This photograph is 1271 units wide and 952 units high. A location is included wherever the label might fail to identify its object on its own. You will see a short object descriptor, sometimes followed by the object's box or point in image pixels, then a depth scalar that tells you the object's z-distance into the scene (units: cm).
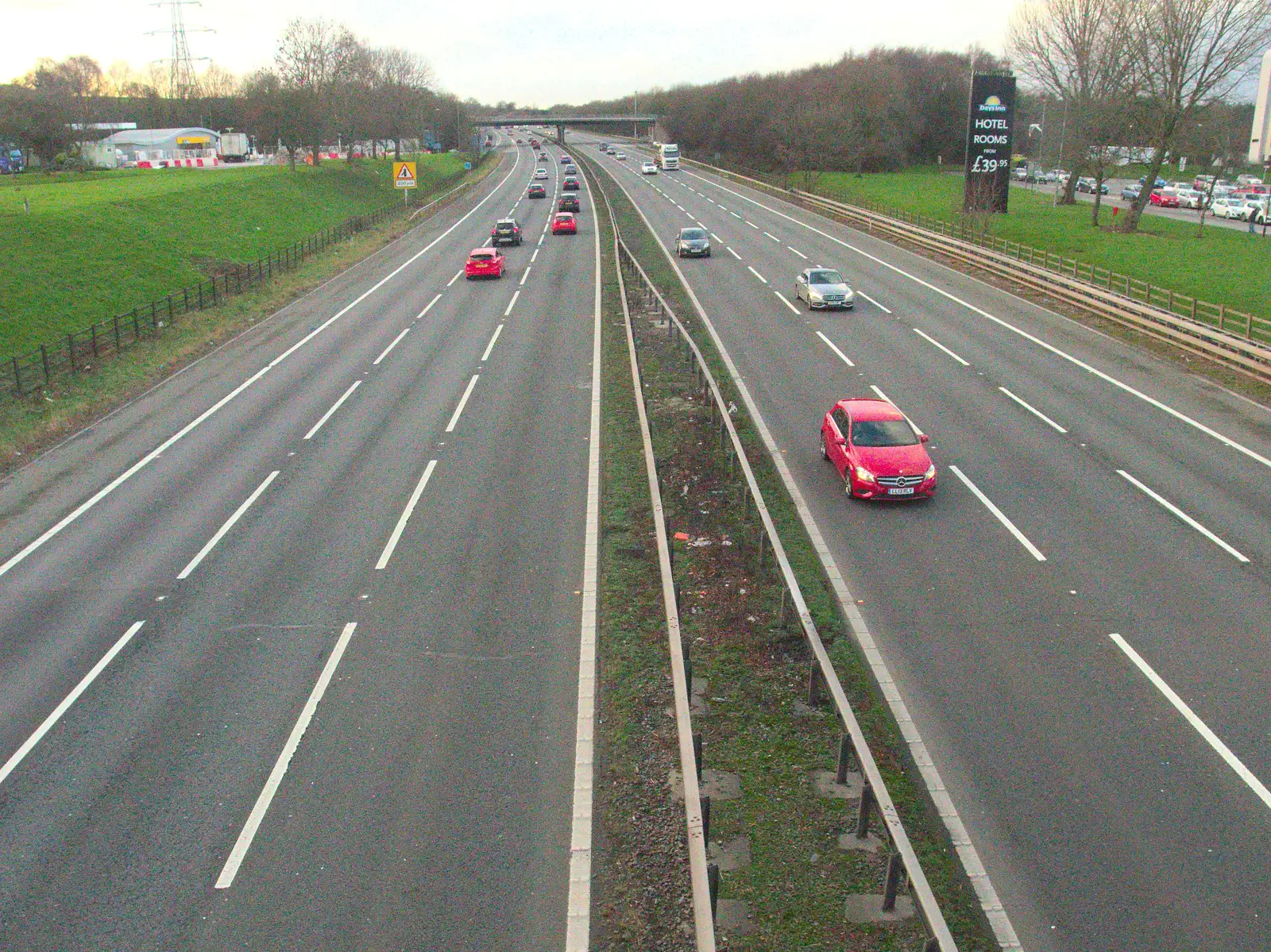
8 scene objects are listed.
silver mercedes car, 3556
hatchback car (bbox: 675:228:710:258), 4816
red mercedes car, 1831
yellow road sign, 6594
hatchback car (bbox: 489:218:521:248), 5425
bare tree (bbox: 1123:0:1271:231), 5088
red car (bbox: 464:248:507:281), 4412
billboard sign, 5553
